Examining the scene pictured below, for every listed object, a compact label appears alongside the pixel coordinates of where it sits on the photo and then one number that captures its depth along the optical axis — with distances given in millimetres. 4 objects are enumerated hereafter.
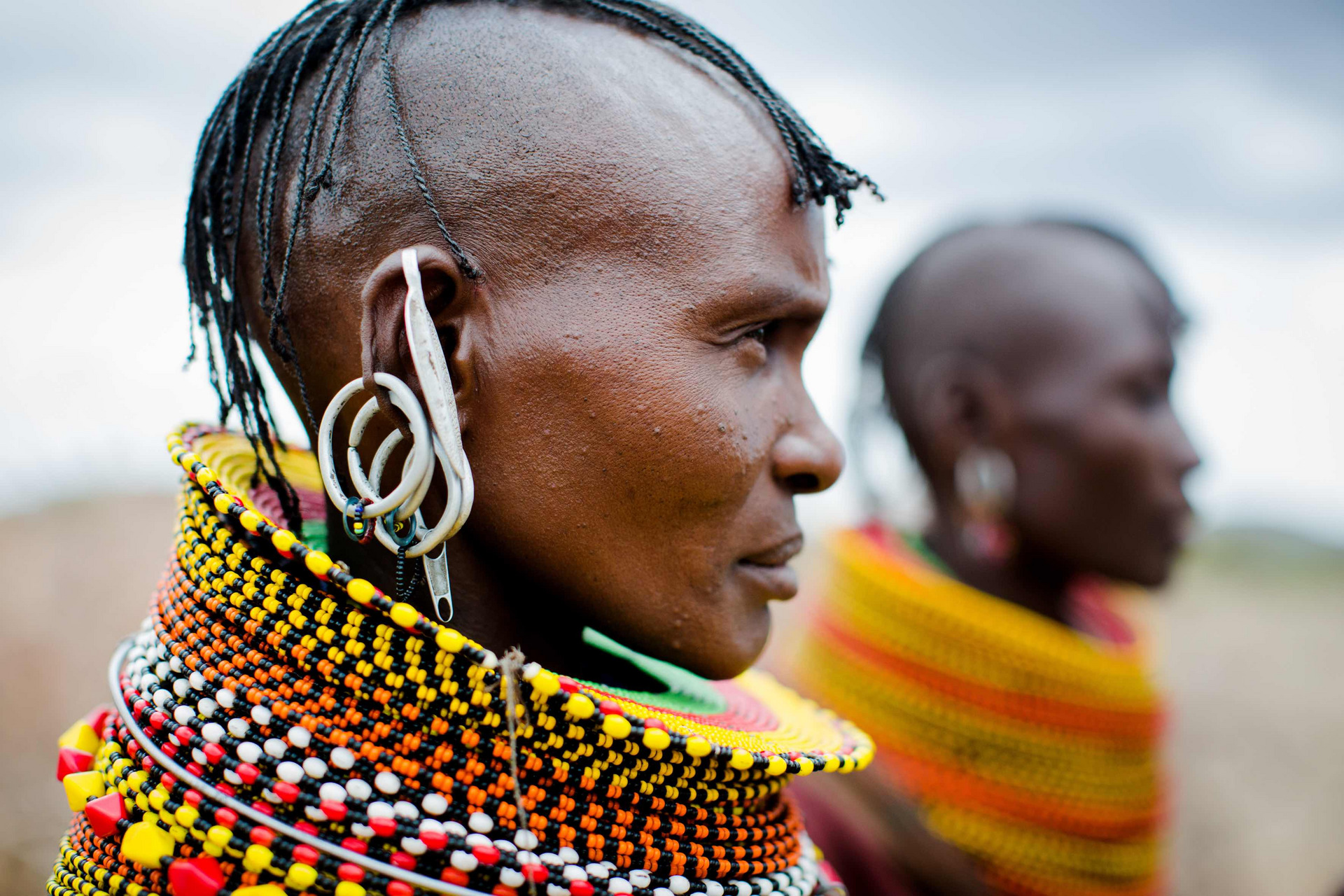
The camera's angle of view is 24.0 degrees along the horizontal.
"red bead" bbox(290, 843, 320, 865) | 907
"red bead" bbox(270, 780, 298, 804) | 908
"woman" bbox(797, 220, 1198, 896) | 1341
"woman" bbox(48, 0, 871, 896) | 916
